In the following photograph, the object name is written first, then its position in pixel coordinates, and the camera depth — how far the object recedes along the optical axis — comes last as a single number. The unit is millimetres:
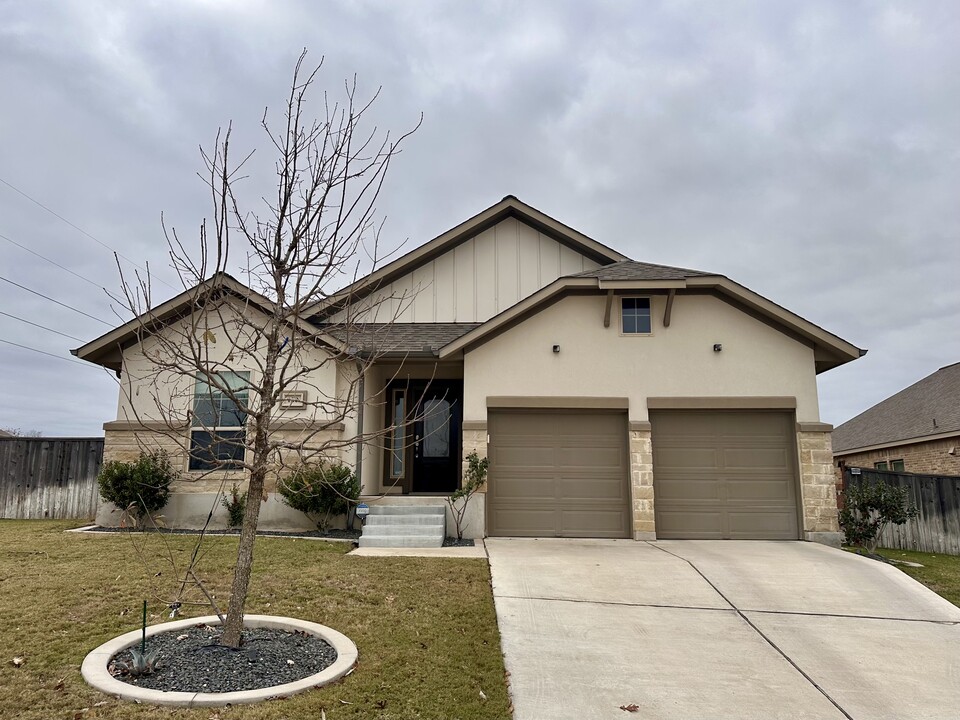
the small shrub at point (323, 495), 10812
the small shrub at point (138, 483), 11180
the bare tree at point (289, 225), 4648
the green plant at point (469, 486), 11031
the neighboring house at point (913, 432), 18422
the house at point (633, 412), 11203
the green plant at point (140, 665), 4336
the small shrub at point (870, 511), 10984
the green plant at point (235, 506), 11188
